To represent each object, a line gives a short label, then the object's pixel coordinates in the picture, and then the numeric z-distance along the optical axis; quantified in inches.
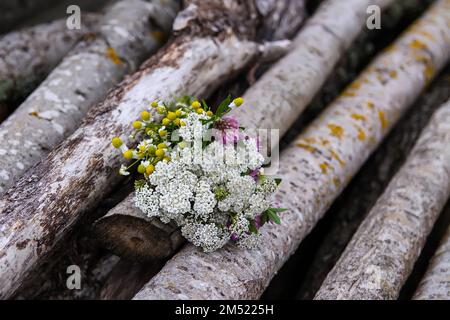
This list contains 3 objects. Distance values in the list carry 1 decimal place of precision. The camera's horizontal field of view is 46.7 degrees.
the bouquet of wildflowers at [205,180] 75.3
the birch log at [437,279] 80.8
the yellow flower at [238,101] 77.5
